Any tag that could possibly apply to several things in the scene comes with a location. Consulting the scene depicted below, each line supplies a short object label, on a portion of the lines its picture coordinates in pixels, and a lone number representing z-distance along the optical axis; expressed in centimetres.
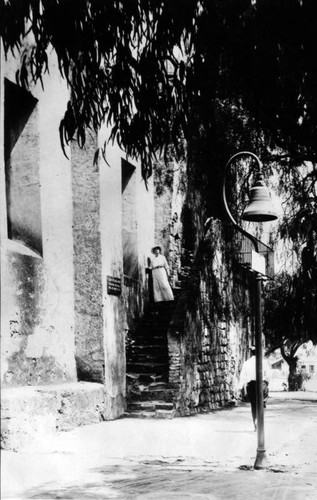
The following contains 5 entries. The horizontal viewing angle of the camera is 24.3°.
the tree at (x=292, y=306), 1708
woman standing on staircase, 1742
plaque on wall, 1325
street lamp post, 840
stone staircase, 1366
